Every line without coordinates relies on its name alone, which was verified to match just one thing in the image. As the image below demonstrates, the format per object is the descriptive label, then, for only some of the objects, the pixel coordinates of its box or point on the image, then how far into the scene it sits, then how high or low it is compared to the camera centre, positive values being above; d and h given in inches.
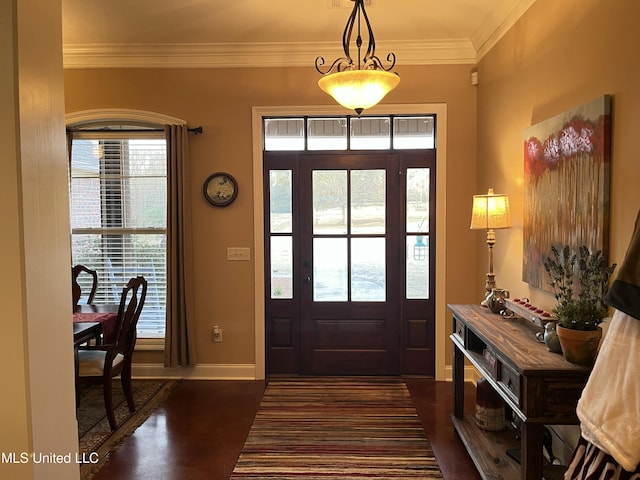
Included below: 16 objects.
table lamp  117.4 +3.0
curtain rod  161.6 +35.8
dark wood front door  159.9 -13.0
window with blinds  163.6 +6.1
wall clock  159.6 +13.9
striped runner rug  104.3 -56.2
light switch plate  161.3 -9.1
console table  72.1 -28.7
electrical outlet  162.9 -38.3
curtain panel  155.3 -8.4
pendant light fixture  93.9 +30.5
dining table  126.7 -25.8
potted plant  71.1 -14.7
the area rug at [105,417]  111.6 -55.6
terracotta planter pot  71.0 -19.1
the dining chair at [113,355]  122.7 -35.9
